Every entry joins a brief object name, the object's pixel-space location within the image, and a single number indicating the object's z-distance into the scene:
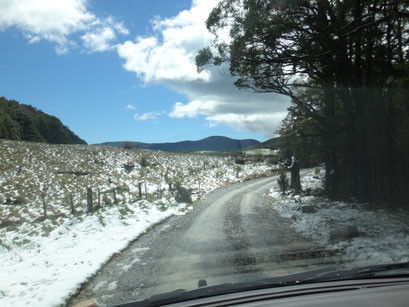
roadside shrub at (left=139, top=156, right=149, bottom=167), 39.12
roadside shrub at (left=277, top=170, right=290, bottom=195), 20.47
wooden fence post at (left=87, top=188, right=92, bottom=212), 14.37
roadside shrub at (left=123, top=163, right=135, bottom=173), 35.36
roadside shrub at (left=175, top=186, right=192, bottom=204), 19.00
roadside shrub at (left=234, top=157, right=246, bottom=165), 53.38
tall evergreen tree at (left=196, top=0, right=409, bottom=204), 10.13
